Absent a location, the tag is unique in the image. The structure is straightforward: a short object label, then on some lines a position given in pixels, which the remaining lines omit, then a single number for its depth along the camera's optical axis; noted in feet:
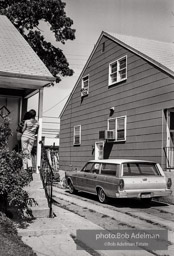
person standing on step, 26.66
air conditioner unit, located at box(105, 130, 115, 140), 51.96
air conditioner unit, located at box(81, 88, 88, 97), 62.18
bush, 21.04
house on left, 27.96
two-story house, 42.14
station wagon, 33.53
